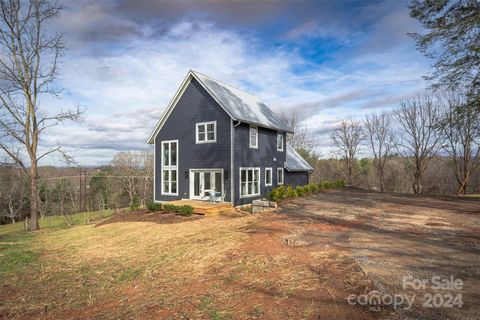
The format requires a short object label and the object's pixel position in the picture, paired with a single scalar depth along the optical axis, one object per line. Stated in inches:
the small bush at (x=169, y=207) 595.5
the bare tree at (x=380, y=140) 1296.8
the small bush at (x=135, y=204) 697.0
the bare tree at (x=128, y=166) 1624.6
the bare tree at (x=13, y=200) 1443.2
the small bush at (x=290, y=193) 678.8
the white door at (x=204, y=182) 673.0
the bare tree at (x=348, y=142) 1401.3
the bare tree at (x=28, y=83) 625.3
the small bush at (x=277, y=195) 621.8
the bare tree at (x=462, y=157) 1000.9
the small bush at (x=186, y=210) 571.2
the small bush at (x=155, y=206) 634.8
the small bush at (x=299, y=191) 736.0
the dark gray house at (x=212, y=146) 657.0
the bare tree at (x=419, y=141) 1085.8
